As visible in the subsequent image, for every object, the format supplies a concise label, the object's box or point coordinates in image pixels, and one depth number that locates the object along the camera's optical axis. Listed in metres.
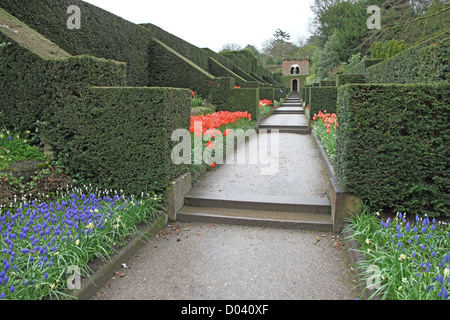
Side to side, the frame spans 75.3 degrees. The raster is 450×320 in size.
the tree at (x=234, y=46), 64.38
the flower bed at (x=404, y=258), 2.24
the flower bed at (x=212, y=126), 5.85
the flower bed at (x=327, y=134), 5.95
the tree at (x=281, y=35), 80.25
